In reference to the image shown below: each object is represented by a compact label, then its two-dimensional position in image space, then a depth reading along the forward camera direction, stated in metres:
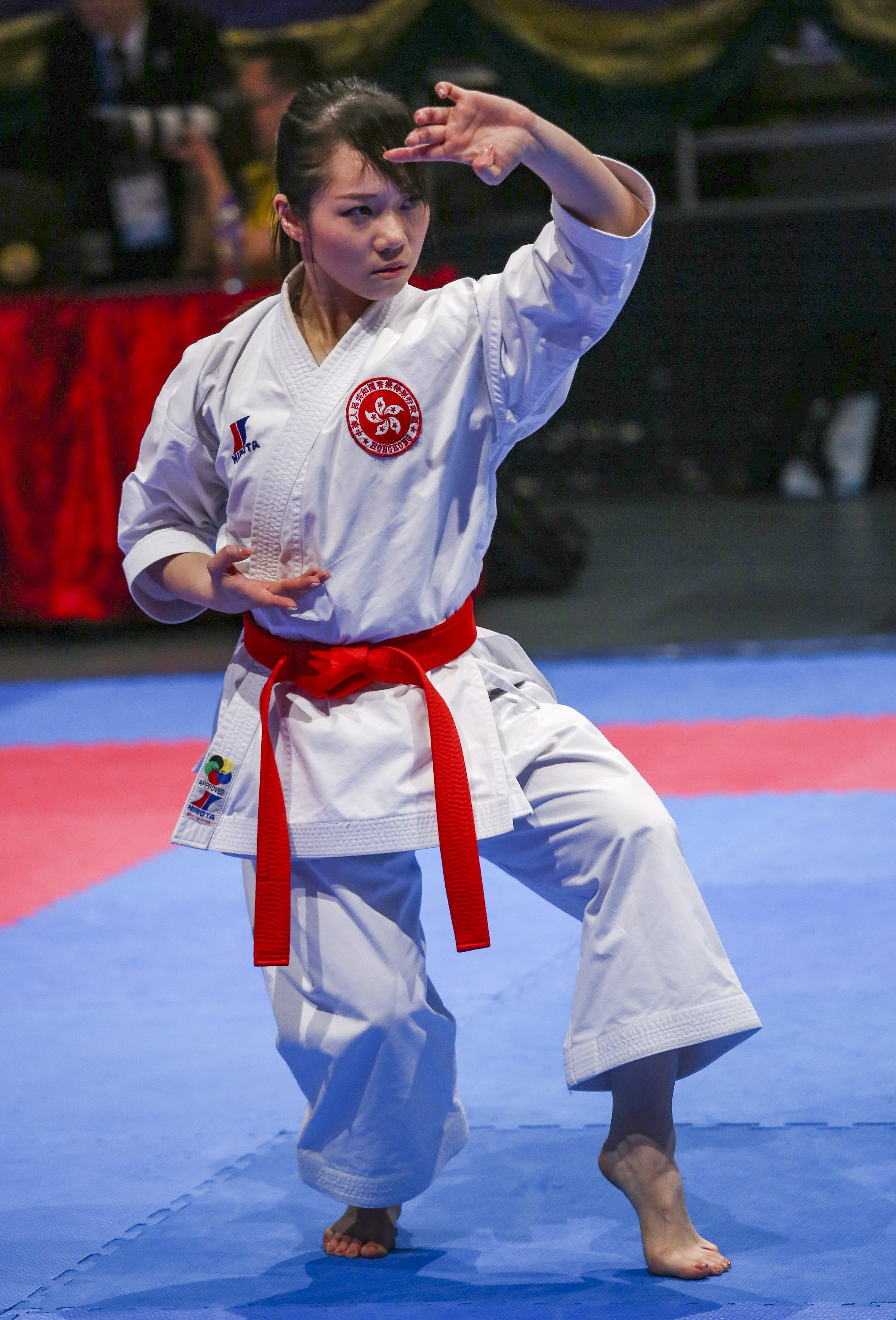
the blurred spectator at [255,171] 13.59
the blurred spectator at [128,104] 14.65
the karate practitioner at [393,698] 4.04
